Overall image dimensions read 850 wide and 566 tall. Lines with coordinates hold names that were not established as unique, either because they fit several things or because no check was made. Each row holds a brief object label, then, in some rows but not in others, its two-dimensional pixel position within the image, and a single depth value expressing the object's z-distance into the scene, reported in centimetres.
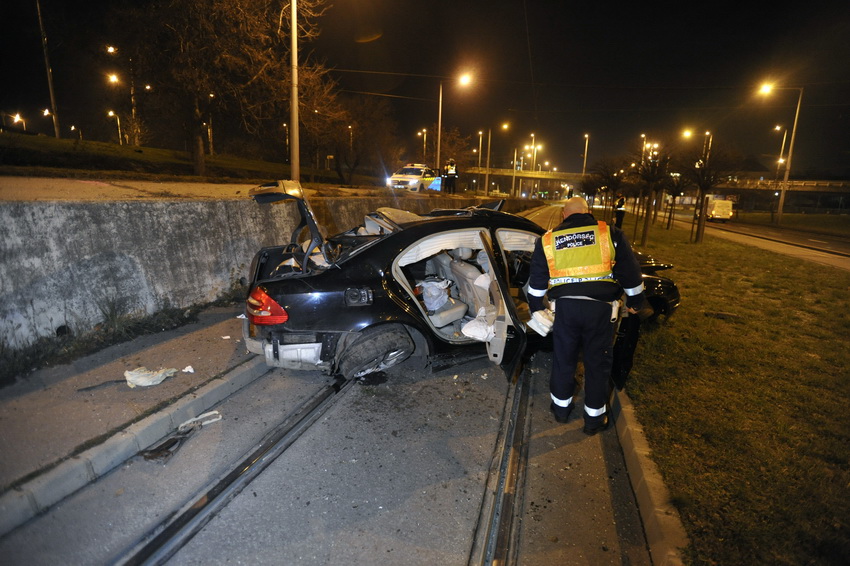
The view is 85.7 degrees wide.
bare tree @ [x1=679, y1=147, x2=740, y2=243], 1434
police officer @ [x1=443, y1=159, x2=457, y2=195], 2532
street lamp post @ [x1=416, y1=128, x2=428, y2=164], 4491
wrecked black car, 390
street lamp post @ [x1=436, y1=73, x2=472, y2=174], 2024
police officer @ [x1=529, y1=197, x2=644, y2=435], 353
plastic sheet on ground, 393
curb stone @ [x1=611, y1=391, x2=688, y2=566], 247
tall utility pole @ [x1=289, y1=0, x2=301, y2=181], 1090
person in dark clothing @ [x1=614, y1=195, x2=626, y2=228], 1687
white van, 3506
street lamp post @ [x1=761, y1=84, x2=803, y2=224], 2966
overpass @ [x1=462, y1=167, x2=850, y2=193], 6344
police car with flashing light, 2456
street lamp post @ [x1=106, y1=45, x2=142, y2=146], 1480
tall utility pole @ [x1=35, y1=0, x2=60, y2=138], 2266
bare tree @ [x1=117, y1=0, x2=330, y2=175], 1273
